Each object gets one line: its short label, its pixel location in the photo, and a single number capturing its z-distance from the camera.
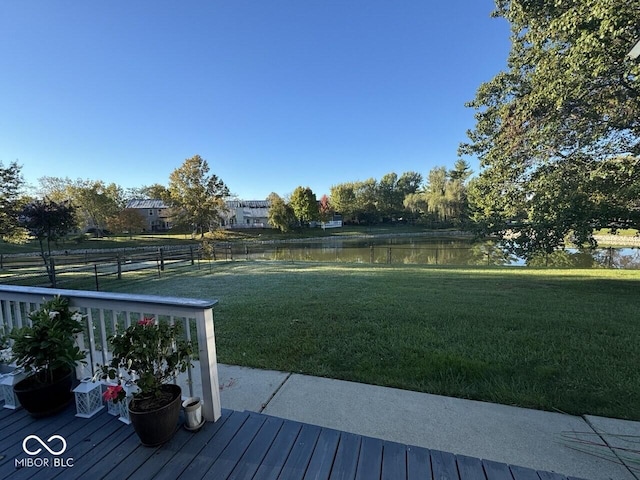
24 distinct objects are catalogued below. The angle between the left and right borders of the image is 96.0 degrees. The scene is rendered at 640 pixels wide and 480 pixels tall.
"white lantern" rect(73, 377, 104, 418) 1.90
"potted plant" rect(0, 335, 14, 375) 2.16
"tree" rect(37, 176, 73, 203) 33.75
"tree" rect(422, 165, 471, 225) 33.81
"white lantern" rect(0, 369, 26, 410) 1.99
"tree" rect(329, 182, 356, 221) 52.05
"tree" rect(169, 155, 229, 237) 30.48
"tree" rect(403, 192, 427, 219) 41.48
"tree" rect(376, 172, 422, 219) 53.94
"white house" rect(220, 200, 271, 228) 51.69
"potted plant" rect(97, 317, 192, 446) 1.62
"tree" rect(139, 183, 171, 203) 31.68
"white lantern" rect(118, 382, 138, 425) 1.83
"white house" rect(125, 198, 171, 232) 48.19
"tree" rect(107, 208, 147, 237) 32.81
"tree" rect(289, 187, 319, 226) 42.69
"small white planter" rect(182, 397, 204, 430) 1.77
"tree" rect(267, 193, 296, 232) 39.97
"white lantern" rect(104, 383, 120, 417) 1.92
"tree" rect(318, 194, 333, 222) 47.33
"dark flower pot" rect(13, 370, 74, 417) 1.86
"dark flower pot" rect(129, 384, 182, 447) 1.60
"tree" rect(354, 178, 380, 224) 53.62
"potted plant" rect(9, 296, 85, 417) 1.86
